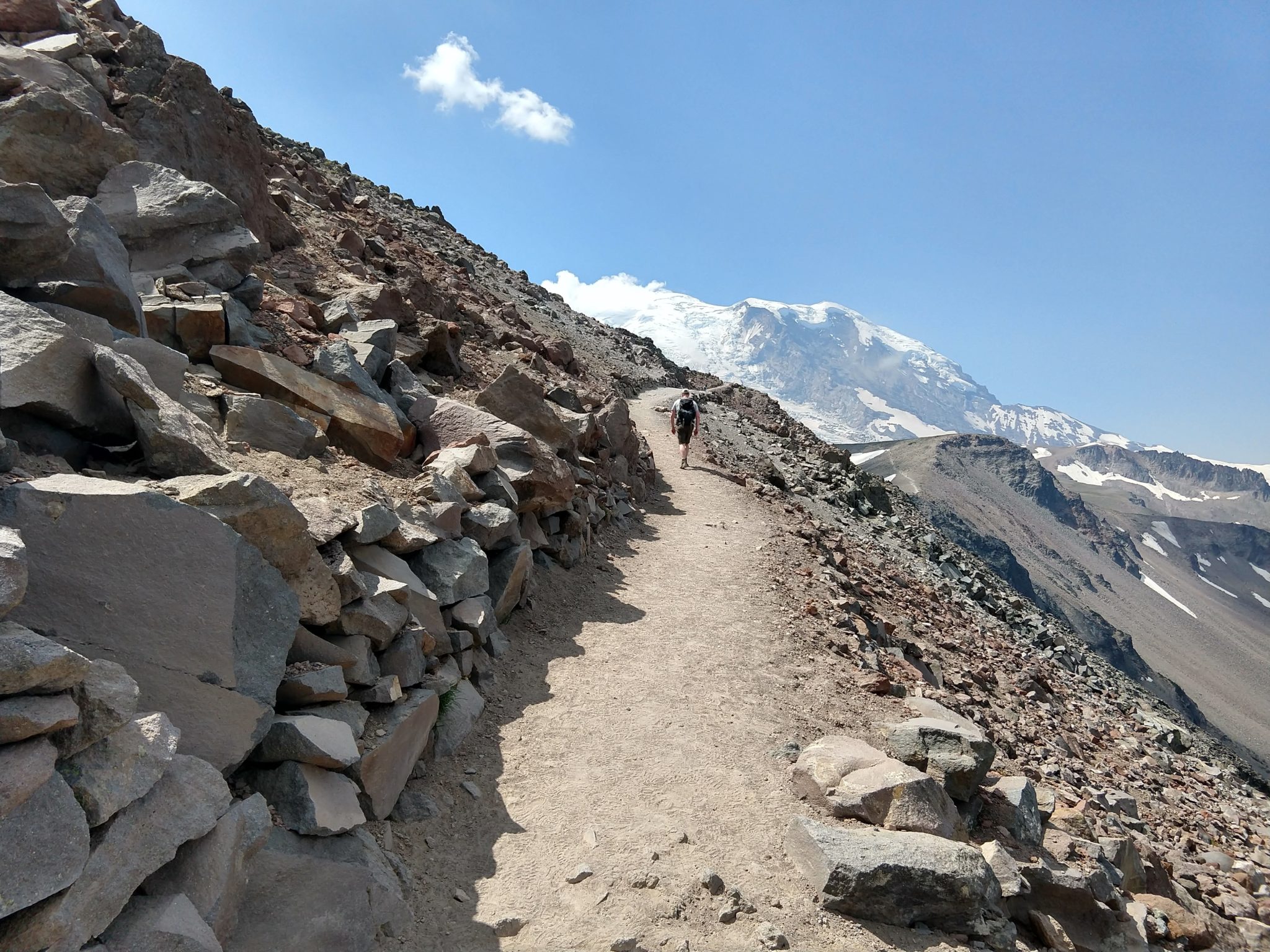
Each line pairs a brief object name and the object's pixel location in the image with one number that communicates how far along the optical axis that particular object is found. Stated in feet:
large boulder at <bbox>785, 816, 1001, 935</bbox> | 18.99
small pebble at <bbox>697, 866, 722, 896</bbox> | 18.94
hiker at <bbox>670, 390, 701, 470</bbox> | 68.90
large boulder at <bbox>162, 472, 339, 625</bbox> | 17.79
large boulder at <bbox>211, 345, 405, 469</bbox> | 29.63
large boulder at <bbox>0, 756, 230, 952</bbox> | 10.27
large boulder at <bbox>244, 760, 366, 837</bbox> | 16.24
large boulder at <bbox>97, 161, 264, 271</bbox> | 34.32
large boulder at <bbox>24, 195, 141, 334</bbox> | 23.32
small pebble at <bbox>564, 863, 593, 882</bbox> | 18.75
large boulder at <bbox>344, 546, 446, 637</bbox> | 23.85
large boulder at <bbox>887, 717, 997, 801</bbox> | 25.30
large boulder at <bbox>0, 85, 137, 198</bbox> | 31.53
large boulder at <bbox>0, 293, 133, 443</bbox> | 17.95
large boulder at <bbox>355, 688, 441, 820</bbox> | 18.92
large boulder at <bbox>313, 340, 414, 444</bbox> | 33.35
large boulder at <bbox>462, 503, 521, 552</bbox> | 31.04
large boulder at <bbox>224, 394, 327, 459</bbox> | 26.13
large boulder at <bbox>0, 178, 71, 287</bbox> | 20.62
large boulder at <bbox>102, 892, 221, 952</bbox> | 11.32
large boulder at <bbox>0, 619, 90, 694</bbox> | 10.52
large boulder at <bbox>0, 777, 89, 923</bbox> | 9.95
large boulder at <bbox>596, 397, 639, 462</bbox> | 55.06
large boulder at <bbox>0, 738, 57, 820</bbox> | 10.06
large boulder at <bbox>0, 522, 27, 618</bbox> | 10.80
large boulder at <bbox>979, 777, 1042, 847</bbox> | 25.26
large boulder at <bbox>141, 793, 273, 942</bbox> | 12.64
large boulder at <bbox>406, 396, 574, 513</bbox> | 36.86
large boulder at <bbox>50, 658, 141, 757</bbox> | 11.51
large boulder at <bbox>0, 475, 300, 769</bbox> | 14.33
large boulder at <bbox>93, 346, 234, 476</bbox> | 19.66
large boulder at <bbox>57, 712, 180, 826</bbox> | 11.38
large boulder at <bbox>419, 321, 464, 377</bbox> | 46.34
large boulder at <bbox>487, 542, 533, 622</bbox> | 31.19
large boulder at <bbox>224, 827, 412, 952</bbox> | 14.08
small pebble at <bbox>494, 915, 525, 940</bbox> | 17.01
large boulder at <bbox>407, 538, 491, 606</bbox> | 27.02
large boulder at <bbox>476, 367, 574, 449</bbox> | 42.50
